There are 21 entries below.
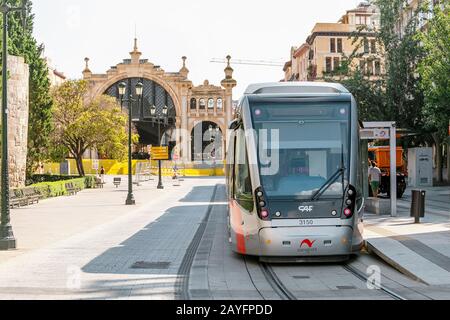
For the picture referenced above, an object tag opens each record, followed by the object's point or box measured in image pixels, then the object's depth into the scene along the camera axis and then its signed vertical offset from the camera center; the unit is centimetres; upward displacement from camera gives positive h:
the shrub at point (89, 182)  5476 -149
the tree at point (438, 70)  3388 +461
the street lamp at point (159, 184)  5231 -163
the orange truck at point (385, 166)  3384 -19
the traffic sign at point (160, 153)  5612 +82
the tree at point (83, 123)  5525 +319
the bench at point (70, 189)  4521 -169
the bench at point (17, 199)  3171 -167
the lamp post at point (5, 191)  1595 -64
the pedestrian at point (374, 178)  2583 -58
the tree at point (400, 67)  4569 +630
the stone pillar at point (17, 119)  3566 +232
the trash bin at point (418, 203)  1958 -116
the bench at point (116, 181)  5543 -143
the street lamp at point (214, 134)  10748 +456
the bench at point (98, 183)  5650 -161
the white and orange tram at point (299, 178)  1238 -28
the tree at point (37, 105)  5116 +437
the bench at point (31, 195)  3414 -160
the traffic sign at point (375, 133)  2147 +91
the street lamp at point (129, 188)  3374 -122
